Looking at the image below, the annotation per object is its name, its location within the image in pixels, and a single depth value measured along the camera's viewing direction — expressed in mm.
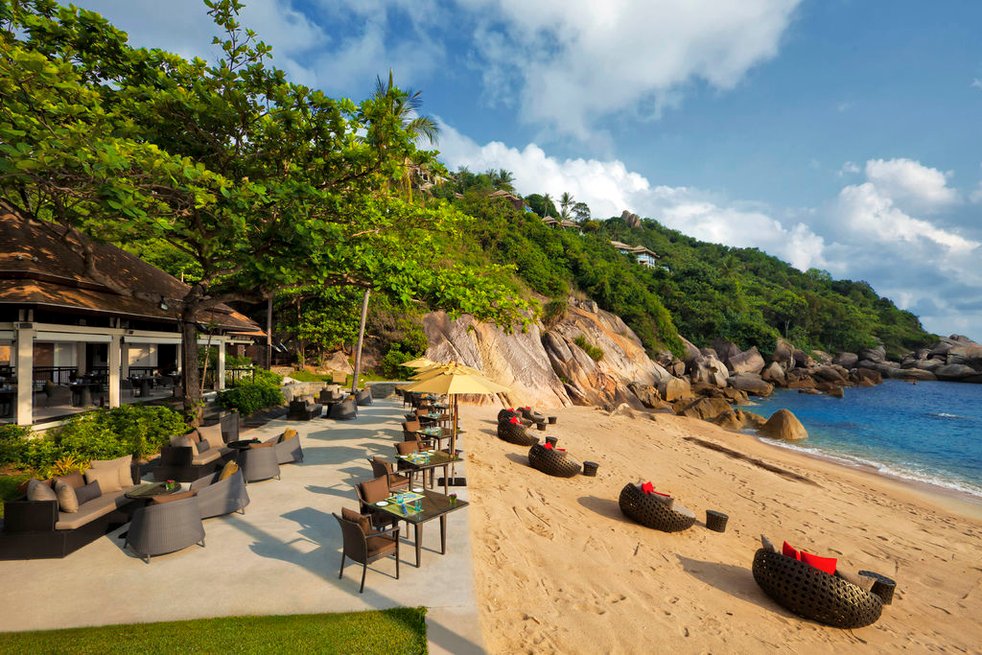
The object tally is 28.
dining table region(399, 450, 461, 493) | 9095
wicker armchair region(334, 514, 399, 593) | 5629
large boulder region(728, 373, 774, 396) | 46156
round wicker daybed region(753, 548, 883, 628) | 6465
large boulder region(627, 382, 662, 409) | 33719
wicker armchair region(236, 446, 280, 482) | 9227
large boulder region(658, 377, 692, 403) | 36438
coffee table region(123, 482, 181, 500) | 7048
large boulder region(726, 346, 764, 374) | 53594
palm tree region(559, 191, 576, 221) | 74812
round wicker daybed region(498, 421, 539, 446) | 15031
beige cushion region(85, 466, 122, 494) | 7375
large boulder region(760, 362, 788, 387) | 52812
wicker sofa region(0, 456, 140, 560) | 6004
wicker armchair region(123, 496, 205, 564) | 6098
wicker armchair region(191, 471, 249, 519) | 7223
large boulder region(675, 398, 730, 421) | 29500
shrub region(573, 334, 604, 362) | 35312
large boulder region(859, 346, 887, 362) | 70438
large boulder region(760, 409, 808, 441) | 25612
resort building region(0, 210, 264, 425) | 9969
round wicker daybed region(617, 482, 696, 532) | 9242
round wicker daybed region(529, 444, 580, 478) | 12172
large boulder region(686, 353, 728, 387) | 45188
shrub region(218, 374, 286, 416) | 15469
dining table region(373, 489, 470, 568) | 6164
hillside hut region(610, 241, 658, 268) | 73062
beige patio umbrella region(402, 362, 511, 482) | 10430
